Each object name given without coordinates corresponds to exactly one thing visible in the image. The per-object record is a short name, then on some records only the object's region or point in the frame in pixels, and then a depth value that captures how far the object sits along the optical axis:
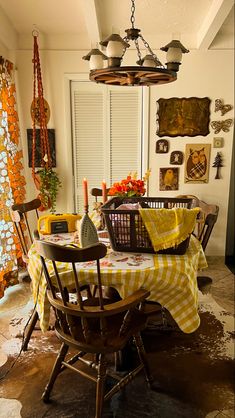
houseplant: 3.72
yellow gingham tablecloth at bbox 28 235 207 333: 1.55
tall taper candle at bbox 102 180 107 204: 2.07
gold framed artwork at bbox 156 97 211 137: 3.72
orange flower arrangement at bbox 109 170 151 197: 2.21
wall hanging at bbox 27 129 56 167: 3.78
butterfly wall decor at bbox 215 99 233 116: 3.70
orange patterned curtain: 3.00
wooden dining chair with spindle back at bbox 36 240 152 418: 1.39
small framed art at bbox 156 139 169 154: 3.81
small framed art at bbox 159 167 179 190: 3.88
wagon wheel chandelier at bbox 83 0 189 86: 1.74
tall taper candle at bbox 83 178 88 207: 1.71
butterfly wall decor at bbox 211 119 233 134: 3.74
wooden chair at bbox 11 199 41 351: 2.19
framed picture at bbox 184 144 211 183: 3.81
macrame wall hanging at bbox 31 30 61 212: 3.67
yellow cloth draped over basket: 1.61
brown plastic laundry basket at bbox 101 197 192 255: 1.67
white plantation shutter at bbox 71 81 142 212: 3.77
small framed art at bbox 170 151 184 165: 3.84
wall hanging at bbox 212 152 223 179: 3.80
